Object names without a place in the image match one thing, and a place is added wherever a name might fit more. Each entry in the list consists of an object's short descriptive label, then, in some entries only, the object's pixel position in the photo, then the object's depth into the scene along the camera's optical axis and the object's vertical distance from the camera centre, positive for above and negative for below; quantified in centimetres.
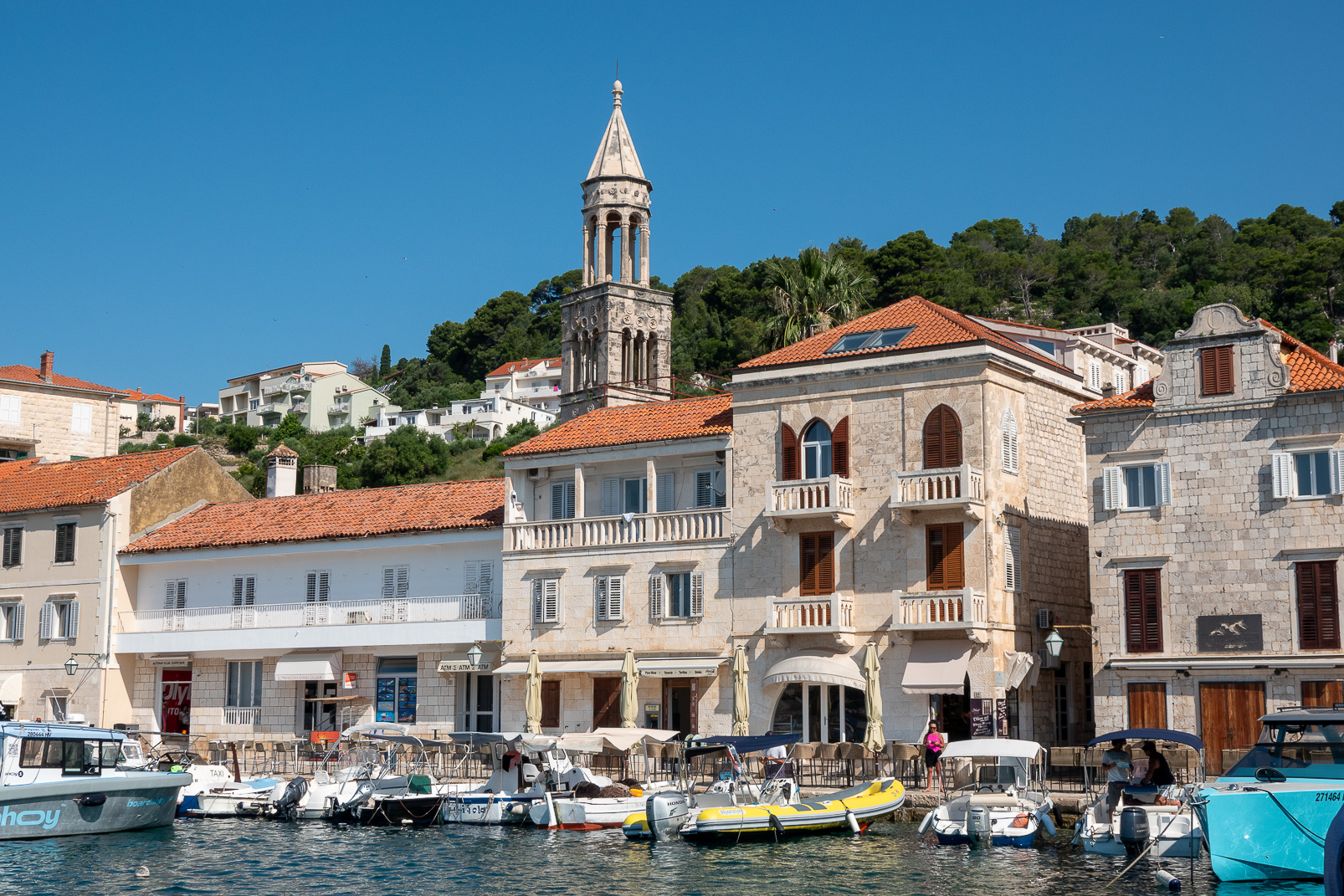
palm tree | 5362 +1241
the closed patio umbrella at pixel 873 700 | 3728 -114
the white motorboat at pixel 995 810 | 3056 -311
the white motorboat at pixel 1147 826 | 2791 -317
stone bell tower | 6169 +1427
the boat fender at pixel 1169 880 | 2569 -380
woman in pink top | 3569 -221
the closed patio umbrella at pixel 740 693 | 3950 -97
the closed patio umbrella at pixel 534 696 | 4244 -110
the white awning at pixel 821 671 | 3922 -44
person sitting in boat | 2998 -232
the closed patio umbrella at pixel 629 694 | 4047 -100
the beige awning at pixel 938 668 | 3791 -39
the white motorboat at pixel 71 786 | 3391 -281
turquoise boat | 2511 -284
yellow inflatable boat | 3141 -332
